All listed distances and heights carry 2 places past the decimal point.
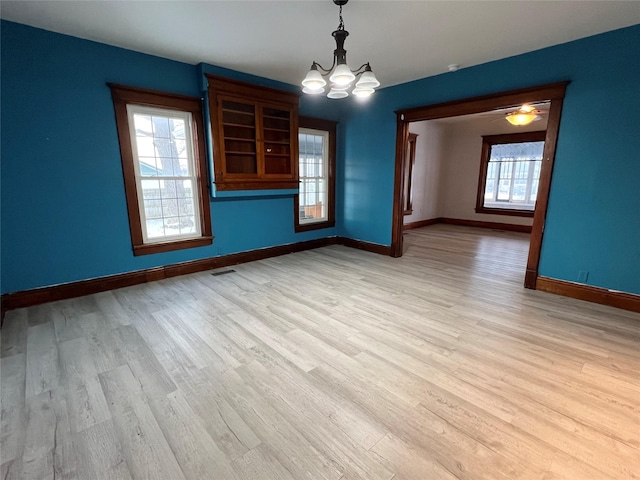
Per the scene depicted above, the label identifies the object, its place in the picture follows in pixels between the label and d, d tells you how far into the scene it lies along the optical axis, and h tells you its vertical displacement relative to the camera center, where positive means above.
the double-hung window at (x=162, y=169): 3.55 +0.17
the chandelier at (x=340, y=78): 2.38 +0.89
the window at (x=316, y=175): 5.45 +0.13
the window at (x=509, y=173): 7.47 +0.23
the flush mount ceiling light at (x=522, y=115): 5.60 +1.29
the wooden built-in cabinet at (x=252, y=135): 4.04 +0.70
